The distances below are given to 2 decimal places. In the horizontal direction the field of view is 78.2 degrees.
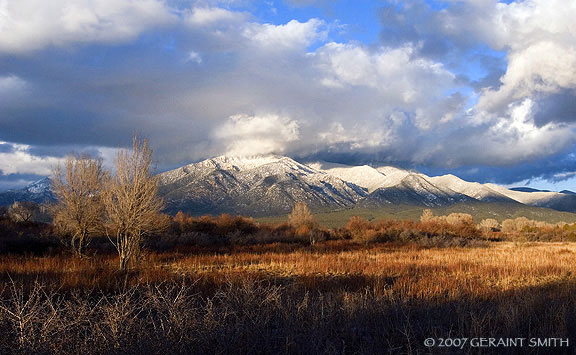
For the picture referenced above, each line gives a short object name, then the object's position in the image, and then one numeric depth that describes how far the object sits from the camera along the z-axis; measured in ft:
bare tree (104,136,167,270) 47.42
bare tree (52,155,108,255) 62.34
